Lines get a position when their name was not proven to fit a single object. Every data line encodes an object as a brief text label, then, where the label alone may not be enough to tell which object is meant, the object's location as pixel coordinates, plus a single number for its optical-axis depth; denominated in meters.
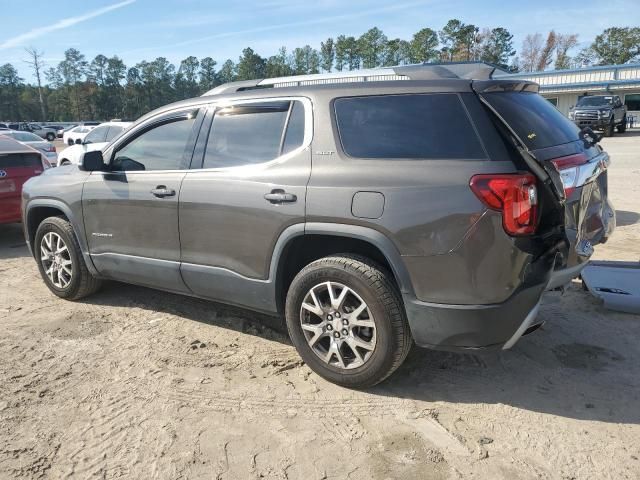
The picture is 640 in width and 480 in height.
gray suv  2.81
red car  7.25
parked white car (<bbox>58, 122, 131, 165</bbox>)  13.76
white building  36.78
